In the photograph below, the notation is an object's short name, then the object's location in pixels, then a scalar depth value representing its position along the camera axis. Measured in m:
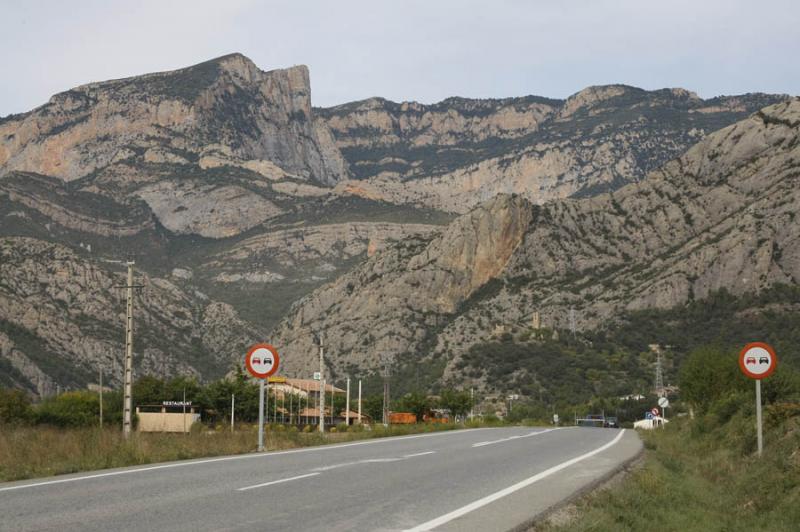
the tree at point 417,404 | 117.56
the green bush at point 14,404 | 84.44
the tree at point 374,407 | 137.62
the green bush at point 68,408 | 87.38
